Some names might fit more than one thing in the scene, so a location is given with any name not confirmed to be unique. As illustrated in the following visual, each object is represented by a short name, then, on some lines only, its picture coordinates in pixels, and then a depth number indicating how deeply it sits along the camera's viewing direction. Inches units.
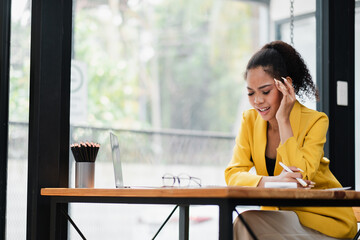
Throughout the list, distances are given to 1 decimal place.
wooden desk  144.3
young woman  166.3
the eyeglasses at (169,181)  170.4
